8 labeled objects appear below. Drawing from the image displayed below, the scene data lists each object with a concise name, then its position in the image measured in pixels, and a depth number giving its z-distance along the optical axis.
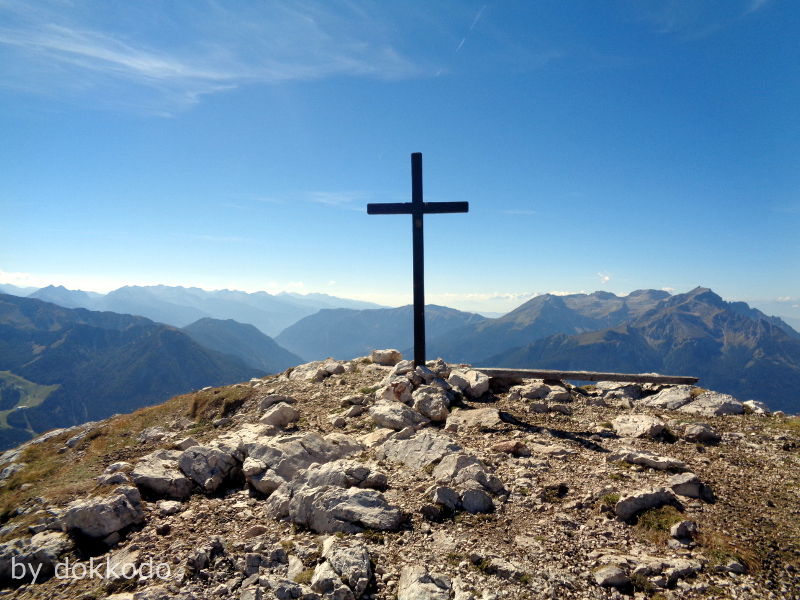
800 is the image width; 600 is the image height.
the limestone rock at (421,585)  6.24
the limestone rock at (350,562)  6.55
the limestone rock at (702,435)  12.01
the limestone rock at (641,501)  8.23
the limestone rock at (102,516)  8.36
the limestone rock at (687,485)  8.87
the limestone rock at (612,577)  6.46
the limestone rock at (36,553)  7.59
